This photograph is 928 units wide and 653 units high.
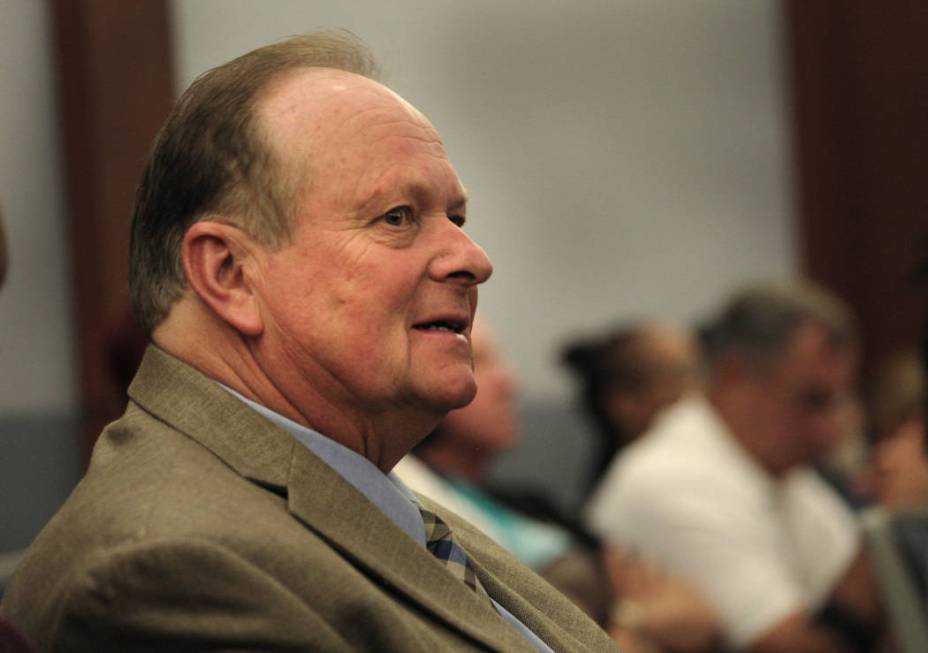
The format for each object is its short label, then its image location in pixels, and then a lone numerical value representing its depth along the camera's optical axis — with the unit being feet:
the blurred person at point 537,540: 18.69
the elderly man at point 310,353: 8.67
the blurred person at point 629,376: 30.19
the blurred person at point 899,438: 23.12
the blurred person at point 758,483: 23.31
